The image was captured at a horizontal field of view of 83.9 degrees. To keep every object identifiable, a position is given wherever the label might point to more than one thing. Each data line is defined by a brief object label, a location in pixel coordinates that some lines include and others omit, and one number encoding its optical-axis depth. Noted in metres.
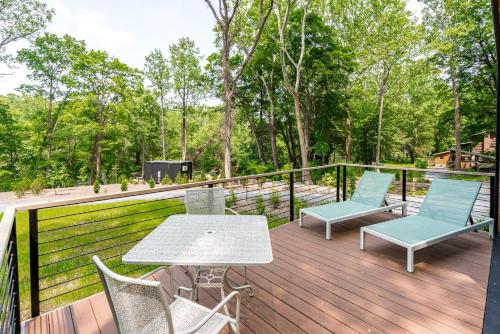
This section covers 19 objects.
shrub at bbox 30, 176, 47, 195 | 14.98
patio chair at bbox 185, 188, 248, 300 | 3.17
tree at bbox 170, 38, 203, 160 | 23.31
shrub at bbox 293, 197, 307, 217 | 8.61
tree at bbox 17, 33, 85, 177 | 19.77
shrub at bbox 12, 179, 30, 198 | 14.13
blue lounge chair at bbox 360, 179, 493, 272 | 3.13
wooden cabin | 18.16
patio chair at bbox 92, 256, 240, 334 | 1.21
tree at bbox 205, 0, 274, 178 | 10.79
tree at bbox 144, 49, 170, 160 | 24.06
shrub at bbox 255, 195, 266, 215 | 8.43
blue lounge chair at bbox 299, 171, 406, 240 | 4.10
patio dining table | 1.82
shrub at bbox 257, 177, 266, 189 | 13.16
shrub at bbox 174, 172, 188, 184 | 17.97
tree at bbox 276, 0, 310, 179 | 13.17
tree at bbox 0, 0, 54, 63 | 16.28
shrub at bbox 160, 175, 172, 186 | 17.61
